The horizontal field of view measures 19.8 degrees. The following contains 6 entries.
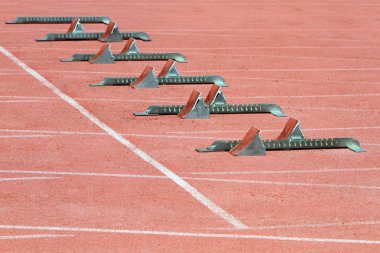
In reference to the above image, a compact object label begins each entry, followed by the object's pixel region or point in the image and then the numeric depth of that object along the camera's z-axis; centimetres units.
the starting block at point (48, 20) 2094
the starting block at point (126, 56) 1703
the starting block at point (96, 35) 1911
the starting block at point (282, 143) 1166
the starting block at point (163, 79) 1520
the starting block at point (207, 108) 1333
